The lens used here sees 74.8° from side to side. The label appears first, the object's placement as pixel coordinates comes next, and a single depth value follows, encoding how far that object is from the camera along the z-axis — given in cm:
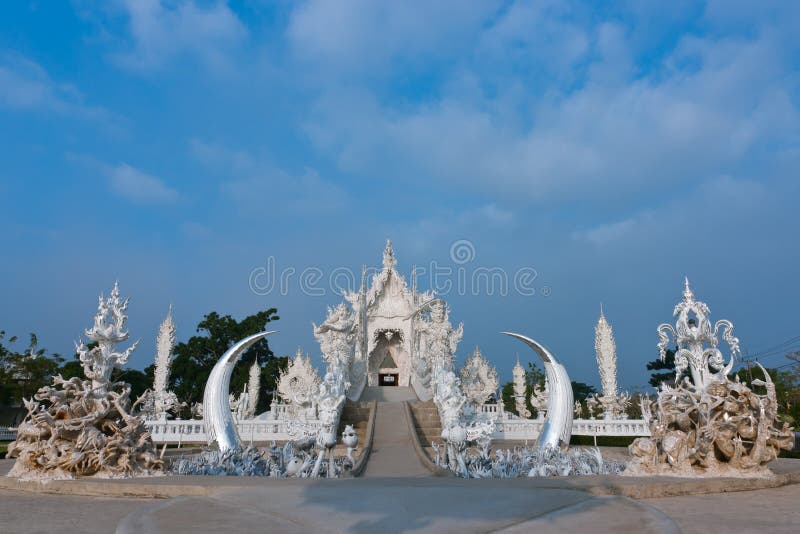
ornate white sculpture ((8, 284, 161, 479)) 780
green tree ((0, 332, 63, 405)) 2827
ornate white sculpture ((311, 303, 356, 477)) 1266
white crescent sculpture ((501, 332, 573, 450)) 1152
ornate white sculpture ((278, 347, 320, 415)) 2402
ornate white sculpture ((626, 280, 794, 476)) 775
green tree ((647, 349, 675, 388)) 3755
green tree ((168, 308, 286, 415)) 3912
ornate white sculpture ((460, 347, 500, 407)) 2259
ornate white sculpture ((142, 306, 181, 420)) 2954
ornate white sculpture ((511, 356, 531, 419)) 2665
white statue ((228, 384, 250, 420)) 1985
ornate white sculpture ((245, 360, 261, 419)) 2910
